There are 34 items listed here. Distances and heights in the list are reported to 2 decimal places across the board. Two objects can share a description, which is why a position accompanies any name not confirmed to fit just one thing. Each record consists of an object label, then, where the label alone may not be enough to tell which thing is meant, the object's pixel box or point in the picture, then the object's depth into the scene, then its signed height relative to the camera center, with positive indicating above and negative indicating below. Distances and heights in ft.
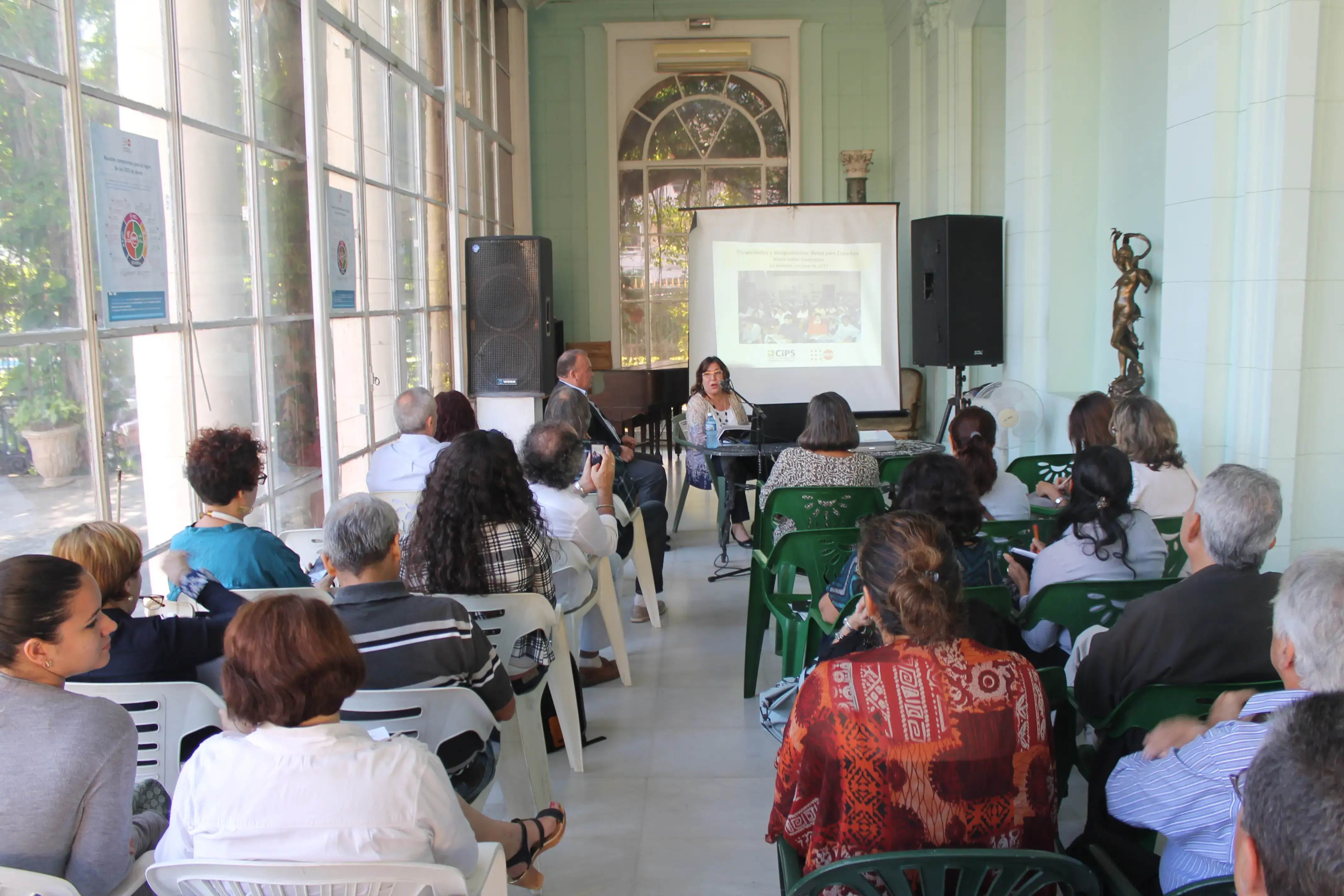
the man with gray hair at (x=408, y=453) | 14.06 -1.68
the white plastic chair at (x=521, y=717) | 8.55 -3.26
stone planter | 8.64 -1.00
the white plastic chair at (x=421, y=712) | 6.91 -2.53
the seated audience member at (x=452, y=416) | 15.44 -1.32
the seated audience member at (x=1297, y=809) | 2.79 -1.33
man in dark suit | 17.48 -2.01
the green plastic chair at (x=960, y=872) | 4.80 -2.54
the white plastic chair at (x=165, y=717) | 6.61 -2.44
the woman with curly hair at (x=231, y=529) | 8.69 -1.66
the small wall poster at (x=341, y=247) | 15.71 +1.22
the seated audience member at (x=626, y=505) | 14.51 -2.67
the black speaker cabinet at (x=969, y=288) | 23.11 +0.68
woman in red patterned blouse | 5.30 -2.14
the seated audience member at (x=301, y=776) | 4.84 -2.07
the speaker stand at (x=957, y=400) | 23.58 -1.80
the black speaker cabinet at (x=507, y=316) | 22.93 +0.21
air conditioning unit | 33.01 +8.34
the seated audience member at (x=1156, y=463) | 11.48 -1.58
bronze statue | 17.75 +0.02
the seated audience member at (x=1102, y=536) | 8.87 -1.84
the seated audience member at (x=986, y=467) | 11.46 -1.59
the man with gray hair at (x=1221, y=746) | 5.10 -2.13
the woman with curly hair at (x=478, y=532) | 8.99 -1.77
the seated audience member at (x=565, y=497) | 11.36 -1.88
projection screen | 28.09 +0.58
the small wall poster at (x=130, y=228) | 9.52 +0.96
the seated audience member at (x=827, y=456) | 13.14 -1.68
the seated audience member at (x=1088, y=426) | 12.87 -1.31
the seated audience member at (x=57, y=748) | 4.93 -1.97
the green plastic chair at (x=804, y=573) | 10.73 -2.69
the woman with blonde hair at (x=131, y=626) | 6.70 -1.91
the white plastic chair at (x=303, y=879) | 4.52 -2.37
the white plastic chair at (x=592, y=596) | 11.12 -3.02
